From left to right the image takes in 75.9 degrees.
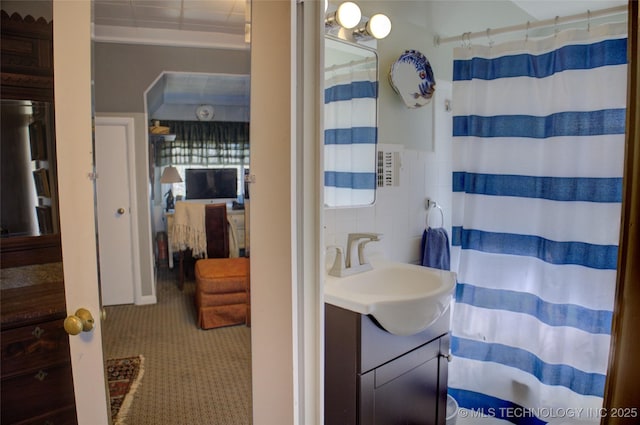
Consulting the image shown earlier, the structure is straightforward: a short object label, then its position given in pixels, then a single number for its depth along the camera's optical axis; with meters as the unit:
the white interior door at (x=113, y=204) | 4.65
